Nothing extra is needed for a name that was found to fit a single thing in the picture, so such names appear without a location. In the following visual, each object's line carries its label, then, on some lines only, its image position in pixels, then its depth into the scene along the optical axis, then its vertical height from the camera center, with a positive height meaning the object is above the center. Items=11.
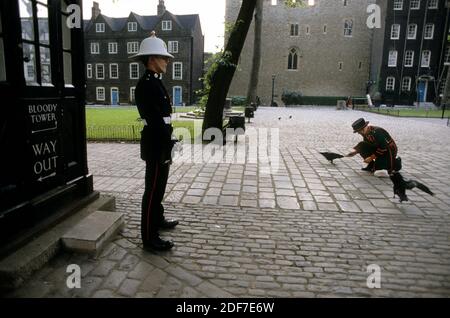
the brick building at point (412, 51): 44.34 +7.22
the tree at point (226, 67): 11.20 +1.14
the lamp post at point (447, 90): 38.97 +1.90
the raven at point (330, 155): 8.48 -1.30
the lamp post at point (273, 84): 45.71 +2.49
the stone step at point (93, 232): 3.53 -1.46
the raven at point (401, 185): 5.31 -1.25
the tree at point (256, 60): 28.93 +3.69
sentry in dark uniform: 3.58 -0.36
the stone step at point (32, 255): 2.88 -1.46
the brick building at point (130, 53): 46.53 +6.50
